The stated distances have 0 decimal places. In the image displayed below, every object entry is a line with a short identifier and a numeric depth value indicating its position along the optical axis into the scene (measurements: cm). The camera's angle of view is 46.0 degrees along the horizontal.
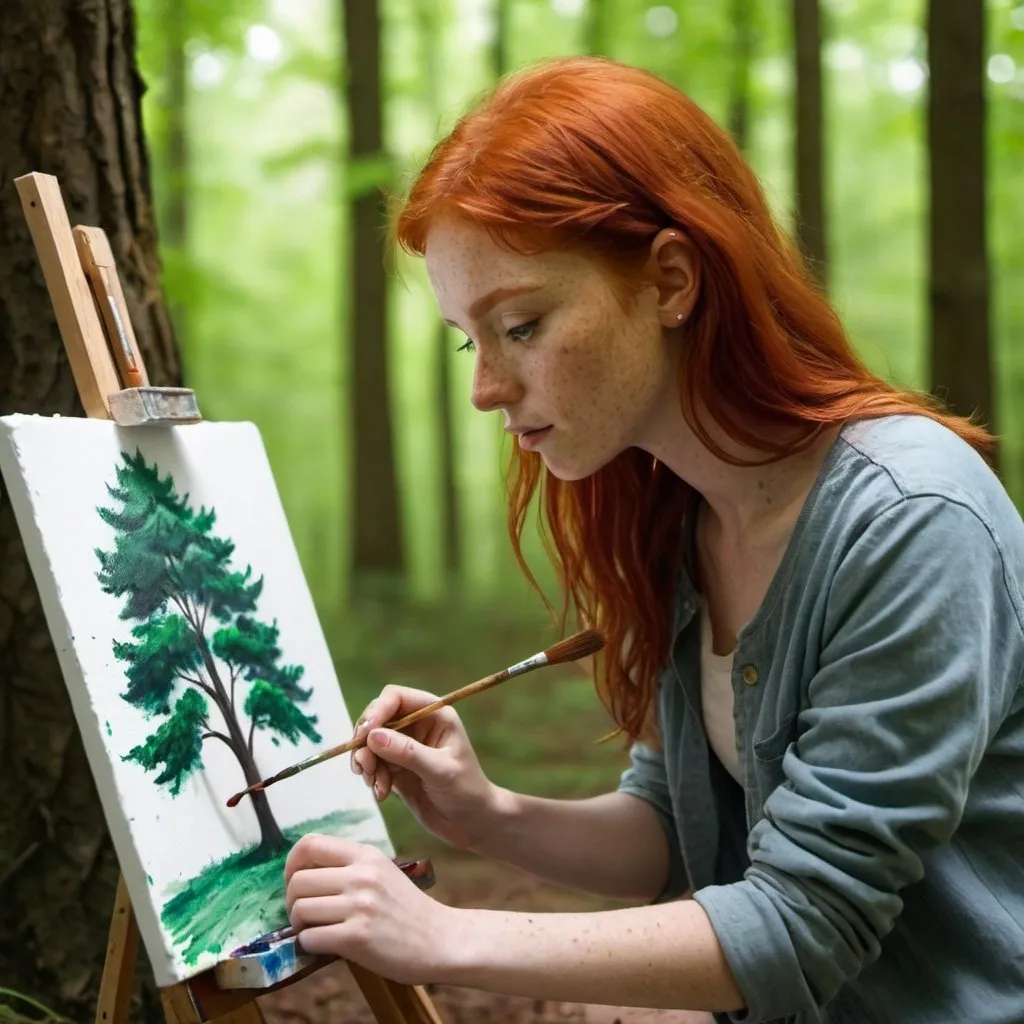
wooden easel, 134
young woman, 112
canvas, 121
